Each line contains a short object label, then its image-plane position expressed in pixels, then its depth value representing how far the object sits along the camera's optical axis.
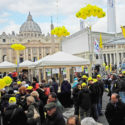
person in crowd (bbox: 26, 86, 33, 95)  5.47
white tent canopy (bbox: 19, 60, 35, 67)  19.59
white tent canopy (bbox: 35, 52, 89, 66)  10.93
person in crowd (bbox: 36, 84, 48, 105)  5.89
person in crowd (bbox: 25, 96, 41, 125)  3.72
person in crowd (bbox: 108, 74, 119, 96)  6.89
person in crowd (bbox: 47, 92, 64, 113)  4.15
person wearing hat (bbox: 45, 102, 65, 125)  3.08
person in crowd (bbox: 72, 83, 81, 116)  5.66
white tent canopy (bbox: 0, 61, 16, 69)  18.07
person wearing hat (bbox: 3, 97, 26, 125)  3.43
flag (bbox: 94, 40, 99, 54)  14.70
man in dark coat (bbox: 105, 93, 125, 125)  3.81
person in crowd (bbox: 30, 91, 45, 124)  4.30
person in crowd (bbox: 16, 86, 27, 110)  4.51
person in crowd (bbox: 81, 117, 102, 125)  2.36
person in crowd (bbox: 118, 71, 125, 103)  6.55
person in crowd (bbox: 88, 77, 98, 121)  6.13
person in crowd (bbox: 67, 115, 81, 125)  2.62
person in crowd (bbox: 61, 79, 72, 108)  8.20
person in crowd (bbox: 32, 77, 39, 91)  7.14
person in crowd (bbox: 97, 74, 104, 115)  6.91
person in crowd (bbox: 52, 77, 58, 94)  8.44
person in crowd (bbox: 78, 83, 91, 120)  5.38
